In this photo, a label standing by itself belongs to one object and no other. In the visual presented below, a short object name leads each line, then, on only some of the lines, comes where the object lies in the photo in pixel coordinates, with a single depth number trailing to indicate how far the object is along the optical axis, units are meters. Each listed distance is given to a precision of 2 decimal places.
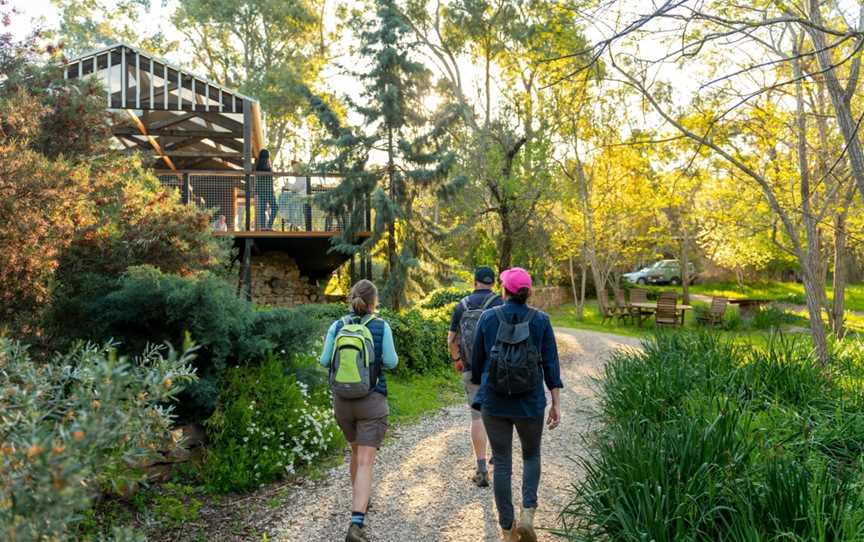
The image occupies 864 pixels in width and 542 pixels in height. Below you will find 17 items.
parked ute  37.31
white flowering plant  5.13
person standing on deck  15.54
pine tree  15.01
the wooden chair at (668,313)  17.56
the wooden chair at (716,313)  18.31
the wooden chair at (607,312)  20.66
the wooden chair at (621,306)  19.95
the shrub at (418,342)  9.57
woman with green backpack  4.00
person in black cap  4.75
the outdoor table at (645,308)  19.44
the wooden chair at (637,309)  19.59
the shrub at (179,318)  5.25
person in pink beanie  3.65
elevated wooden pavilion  14.59
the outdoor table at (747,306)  20.08
